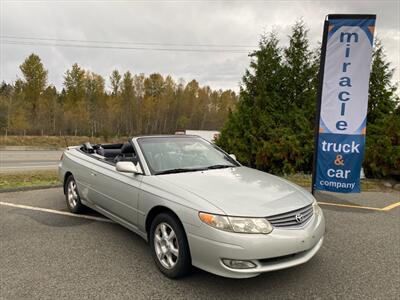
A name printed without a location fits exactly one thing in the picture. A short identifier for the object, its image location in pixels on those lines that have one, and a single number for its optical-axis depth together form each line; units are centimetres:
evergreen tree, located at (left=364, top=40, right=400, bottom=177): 820
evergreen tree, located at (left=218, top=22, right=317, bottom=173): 939
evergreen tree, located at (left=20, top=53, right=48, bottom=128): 4416
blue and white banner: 451
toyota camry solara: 242
